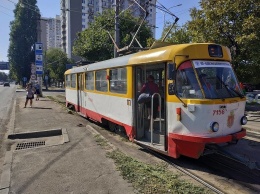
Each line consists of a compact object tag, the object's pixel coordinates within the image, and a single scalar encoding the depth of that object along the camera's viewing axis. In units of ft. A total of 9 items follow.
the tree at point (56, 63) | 136.56
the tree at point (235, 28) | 28.33
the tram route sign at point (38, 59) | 56.82
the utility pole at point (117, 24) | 33.26
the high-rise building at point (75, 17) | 194.99
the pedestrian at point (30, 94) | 38.34
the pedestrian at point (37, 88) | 51.40
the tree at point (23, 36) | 117.75
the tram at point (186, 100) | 12.05
